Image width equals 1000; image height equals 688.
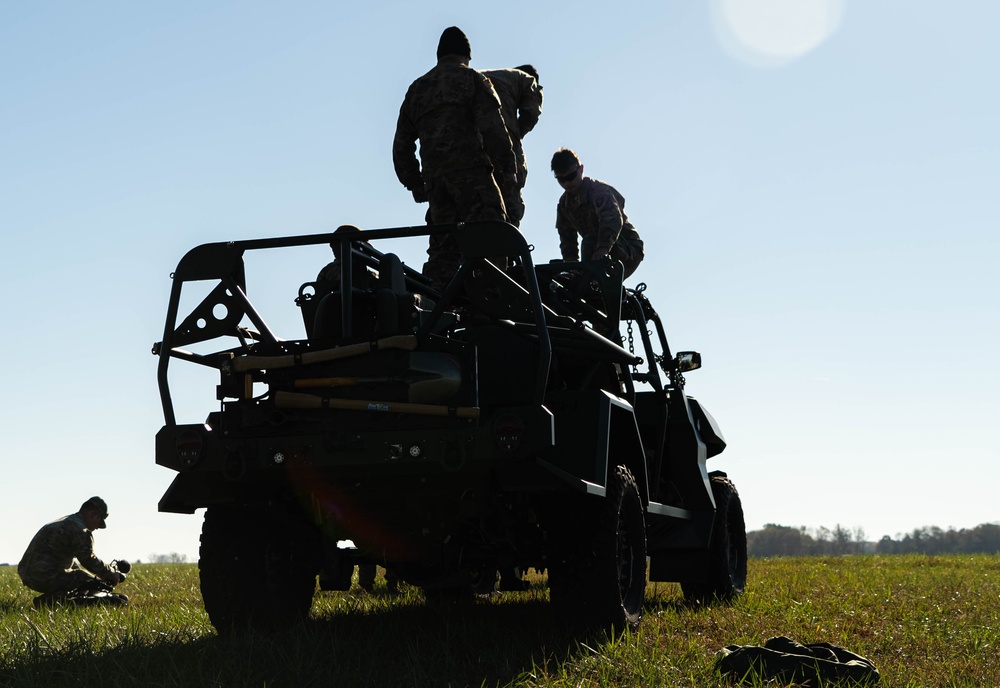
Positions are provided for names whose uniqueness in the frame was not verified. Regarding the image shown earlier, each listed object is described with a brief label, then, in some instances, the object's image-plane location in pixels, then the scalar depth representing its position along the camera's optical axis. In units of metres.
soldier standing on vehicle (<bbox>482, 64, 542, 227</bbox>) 10.26
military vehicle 5.51
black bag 4.86
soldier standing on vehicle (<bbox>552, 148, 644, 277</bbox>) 11.12
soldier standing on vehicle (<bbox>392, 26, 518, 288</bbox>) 9.45
